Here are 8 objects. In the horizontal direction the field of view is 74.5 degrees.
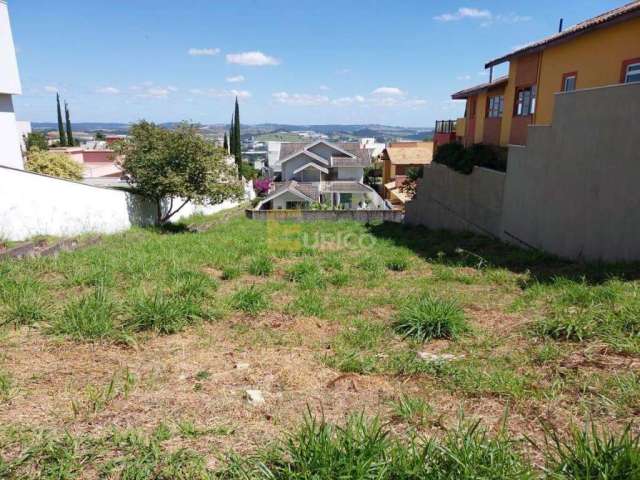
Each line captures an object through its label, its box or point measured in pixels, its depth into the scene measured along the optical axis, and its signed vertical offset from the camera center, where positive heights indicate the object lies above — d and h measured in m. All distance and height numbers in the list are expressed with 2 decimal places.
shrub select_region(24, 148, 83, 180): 20.50 -1.18
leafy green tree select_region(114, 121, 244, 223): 15.90 -0.84
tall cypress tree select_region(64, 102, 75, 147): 58.87 +1.21
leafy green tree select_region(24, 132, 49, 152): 43.78 +0.05
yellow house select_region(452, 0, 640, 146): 9.90 +2.06
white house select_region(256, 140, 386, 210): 34.78 -3.72
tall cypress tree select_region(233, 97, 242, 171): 49.31 +0.59
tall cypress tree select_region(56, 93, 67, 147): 59.36 +1.08
